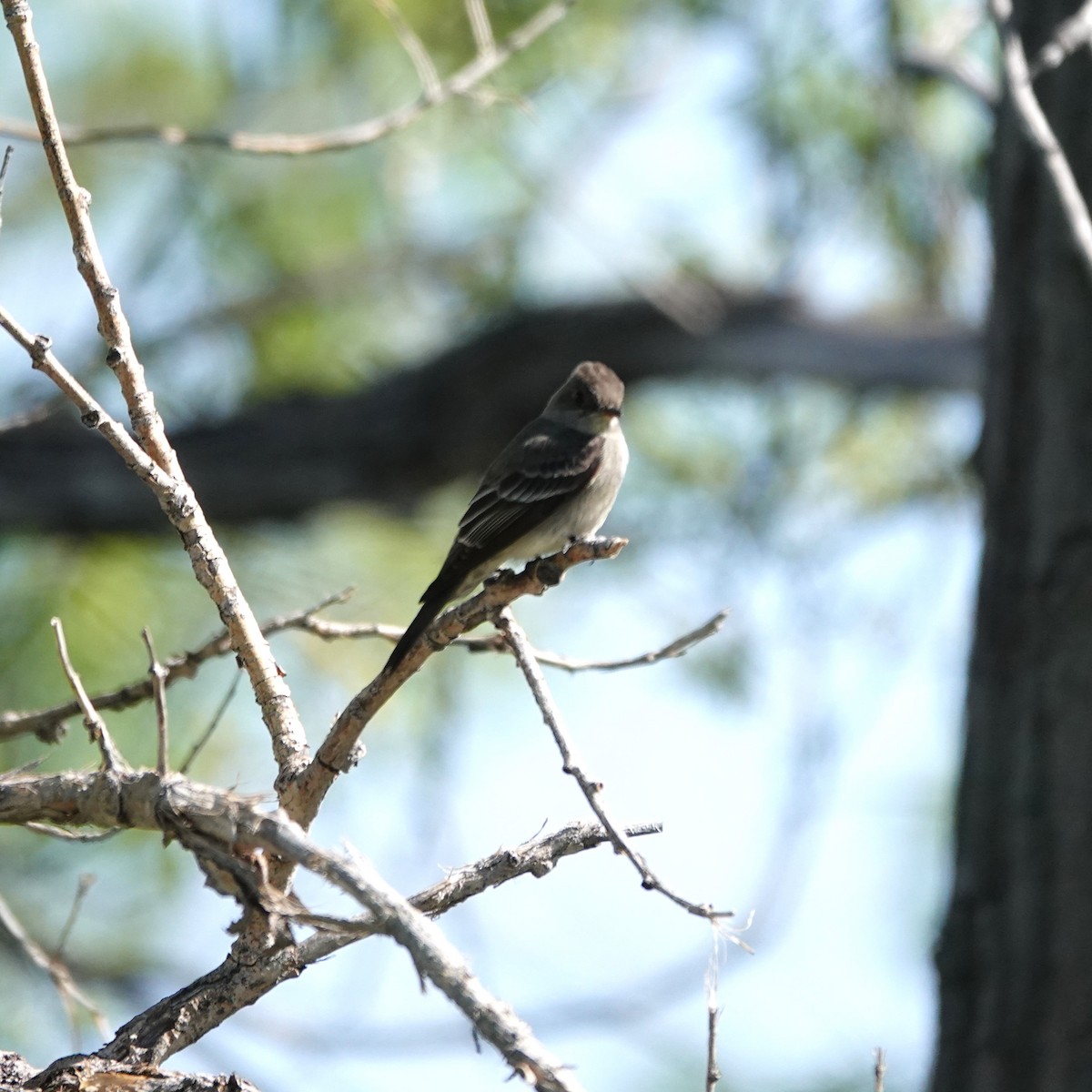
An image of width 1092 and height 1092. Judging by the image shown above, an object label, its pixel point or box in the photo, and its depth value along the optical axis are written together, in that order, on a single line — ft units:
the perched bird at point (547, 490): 25.85
